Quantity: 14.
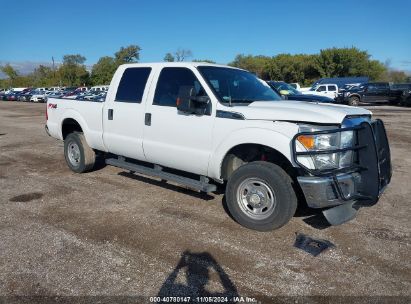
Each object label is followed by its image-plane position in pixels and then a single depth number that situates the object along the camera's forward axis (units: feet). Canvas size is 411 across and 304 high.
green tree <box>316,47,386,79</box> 211.82
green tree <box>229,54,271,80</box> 250.98
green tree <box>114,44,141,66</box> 289.12
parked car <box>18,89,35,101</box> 150.61
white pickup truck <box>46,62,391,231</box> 13.58
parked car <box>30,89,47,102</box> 140.87
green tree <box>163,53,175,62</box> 232.53
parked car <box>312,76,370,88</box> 140.41
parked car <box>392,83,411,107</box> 88.38
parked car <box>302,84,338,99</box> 100.27
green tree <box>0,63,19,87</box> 318.65
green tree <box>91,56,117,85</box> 255.70
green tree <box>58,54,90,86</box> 278.67
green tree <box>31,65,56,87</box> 288.80
